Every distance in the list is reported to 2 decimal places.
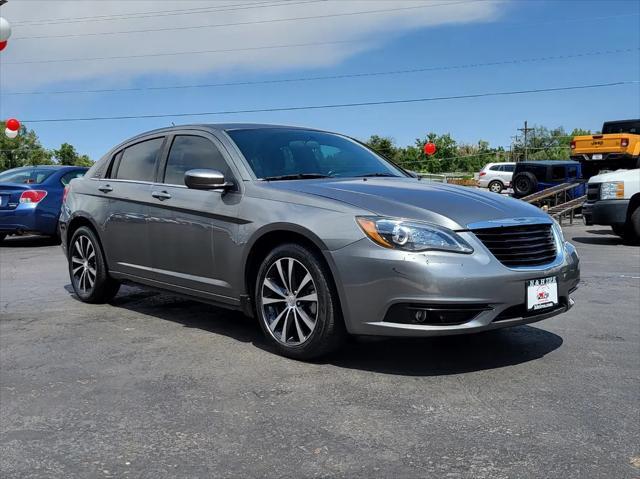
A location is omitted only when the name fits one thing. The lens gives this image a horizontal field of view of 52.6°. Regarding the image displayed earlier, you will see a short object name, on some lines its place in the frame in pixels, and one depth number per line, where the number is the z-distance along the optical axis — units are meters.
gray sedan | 3.65
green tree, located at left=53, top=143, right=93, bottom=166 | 92.75
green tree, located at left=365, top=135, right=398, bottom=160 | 77.90
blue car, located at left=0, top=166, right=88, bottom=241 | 11.18
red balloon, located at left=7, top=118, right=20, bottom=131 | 37.53
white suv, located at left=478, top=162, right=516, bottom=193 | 34.50
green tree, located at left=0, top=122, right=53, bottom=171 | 90.94
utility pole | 74.72
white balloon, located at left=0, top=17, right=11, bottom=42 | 15.89
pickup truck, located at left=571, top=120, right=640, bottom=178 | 20.30
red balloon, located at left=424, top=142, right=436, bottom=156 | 45.73
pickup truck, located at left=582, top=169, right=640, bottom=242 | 11.05
